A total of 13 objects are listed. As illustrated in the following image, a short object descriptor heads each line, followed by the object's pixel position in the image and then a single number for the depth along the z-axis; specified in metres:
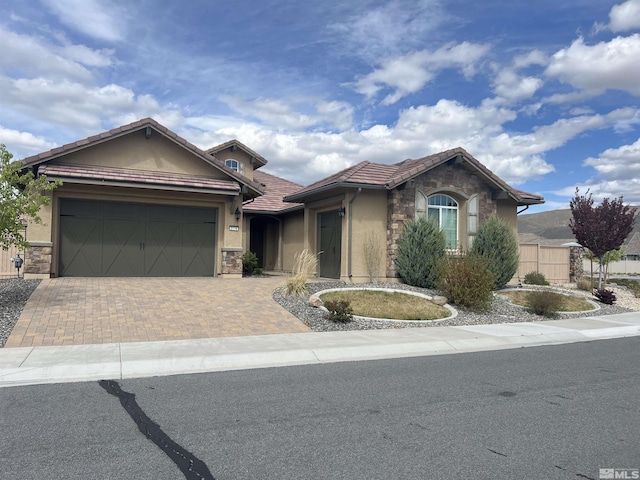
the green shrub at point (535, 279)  21.75
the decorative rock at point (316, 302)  12.79
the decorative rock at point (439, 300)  14.16
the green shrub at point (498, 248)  16.95
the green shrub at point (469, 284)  13.84
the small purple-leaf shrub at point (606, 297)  17.05
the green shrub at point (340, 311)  11.40
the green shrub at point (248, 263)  20.62
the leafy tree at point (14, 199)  10.97
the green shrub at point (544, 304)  14.04
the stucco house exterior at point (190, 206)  16.14
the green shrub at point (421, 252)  16.70
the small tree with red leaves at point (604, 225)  20.12
